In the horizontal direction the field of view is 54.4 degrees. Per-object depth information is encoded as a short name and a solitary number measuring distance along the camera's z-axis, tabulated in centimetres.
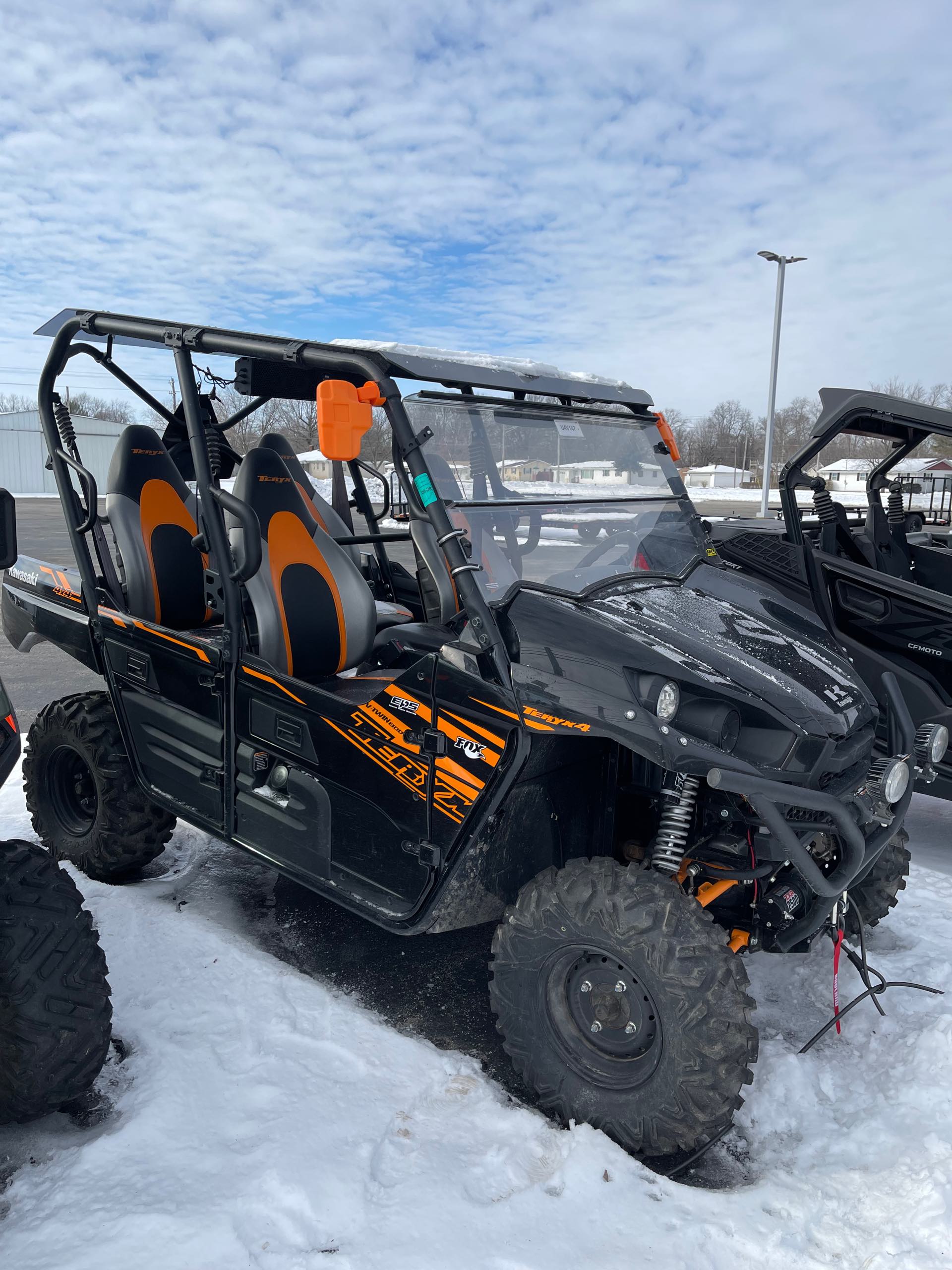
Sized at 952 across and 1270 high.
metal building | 4241
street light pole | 2084
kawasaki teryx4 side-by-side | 232
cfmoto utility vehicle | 431
